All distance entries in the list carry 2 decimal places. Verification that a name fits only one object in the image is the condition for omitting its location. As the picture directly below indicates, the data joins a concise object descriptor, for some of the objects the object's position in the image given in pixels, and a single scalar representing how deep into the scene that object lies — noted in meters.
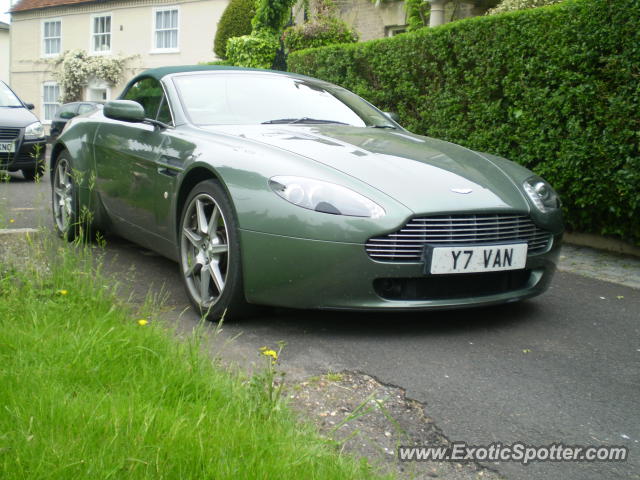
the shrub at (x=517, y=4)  12.20
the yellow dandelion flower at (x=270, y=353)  2.85
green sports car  3.55
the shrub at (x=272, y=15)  18.64
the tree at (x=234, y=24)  23.12
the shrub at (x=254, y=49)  18.69
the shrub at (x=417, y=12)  18.33
